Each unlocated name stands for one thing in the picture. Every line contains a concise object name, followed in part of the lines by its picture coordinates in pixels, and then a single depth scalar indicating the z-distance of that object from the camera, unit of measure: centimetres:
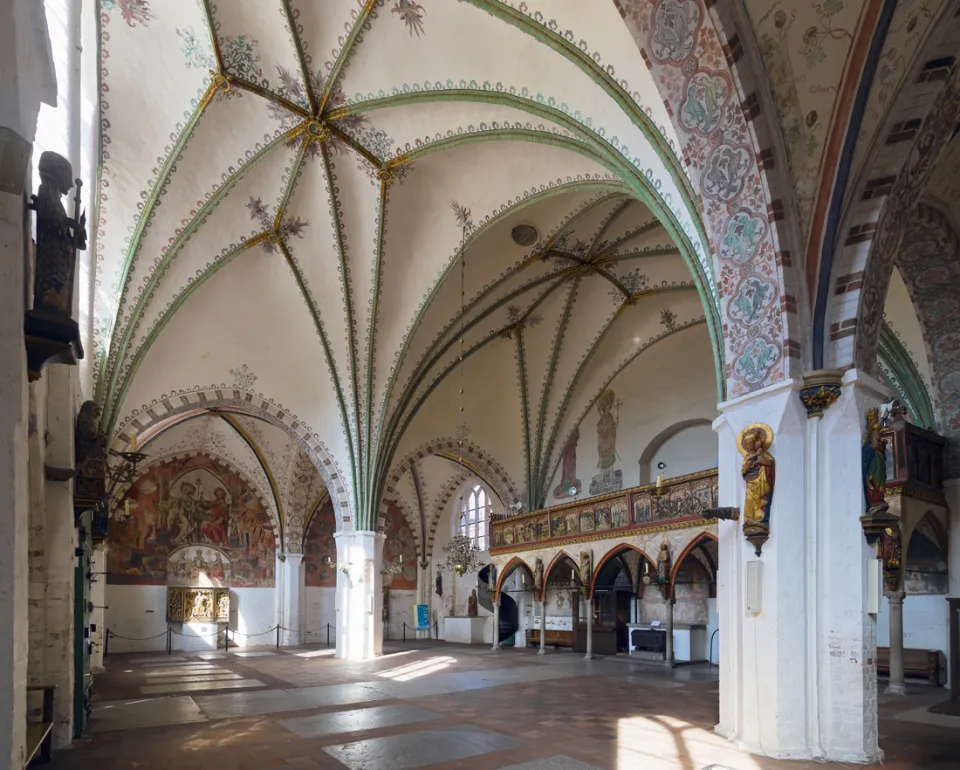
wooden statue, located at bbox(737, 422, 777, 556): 809
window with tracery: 2712
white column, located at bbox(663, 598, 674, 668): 1658
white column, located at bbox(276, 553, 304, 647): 2678
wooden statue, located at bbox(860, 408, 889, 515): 775
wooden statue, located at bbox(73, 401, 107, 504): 927
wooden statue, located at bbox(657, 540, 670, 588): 1577
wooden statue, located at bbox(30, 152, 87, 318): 431
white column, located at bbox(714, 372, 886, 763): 759
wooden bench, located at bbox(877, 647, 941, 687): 1368
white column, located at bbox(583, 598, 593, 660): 1838
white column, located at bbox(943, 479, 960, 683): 1341
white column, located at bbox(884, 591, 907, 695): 1260
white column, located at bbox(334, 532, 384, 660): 1883
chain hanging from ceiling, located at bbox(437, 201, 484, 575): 1523
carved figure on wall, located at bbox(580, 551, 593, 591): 1827
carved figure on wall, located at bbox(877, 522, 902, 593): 1111
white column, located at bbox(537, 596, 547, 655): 1997
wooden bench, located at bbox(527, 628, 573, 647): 2191
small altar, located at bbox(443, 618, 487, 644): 2581
